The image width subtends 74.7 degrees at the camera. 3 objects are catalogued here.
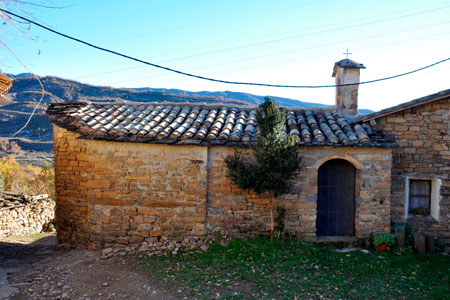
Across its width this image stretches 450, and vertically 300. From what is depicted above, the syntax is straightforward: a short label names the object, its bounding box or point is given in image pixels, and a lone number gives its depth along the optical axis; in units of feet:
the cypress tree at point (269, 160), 20.93
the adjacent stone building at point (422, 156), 24.91
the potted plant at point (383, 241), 23.16
